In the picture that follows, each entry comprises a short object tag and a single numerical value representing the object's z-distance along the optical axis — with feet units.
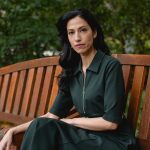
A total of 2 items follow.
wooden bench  12.25
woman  10.71
